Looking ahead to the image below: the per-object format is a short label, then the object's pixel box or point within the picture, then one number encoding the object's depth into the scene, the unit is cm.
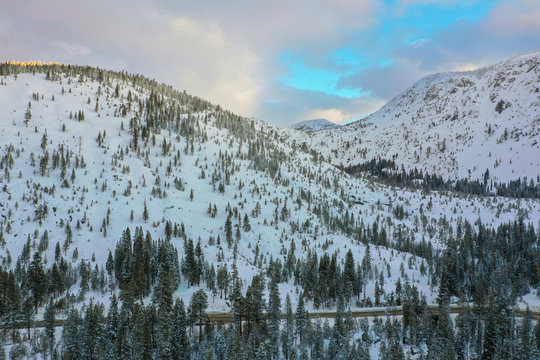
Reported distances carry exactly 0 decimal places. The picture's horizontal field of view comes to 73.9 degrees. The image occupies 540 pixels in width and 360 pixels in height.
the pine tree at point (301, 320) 9456
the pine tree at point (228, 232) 16498
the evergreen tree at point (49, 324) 8175
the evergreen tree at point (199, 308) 8850
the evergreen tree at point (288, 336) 9069
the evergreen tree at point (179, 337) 7981
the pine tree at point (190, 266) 12888
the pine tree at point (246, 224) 17712
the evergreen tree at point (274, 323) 8781
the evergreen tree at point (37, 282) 10606
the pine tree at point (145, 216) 16250
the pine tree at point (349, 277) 13219
